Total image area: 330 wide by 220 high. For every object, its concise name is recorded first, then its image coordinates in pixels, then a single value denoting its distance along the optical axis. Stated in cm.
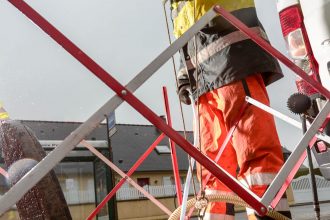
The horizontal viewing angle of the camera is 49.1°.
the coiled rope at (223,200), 159
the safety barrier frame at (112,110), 95
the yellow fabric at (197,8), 211
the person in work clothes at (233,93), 183
